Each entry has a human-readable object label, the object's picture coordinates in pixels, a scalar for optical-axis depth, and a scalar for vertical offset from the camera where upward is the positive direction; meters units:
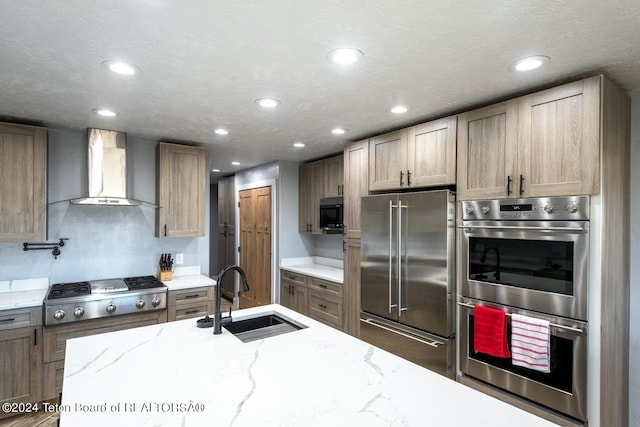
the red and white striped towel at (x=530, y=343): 2.04 -0.78
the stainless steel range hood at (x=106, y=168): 3.18 +0.44
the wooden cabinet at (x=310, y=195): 4.53 +0.27
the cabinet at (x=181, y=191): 3.58 +0.26
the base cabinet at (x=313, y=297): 3.80 -1.01
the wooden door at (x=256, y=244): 5.07 -0.45
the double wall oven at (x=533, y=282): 1.94 -0.43
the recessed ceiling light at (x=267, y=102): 2.39 +0.81
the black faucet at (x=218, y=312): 1.87 -0.54
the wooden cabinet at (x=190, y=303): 3.30 -0.87
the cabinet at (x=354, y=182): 3.44 +0.35
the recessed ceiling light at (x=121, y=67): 1.83 +0.81
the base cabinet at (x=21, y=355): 2.59 -1.09
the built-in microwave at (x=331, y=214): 4.05 +0.01
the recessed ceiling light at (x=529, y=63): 1.75 +0.80
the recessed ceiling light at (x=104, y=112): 2.62 +0.81
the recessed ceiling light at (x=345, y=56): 1.69 +0.81
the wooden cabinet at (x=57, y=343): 2.75 -1.04
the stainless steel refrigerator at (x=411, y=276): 2.59 -0.51
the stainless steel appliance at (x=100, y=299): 2.74 -0.72
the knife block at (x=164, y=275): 3.69 -0.65
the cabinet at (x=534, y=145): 1.90 +0.44
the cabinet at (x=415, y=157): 2.64 +0.50
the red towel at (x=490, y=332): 2.21 -0.78
